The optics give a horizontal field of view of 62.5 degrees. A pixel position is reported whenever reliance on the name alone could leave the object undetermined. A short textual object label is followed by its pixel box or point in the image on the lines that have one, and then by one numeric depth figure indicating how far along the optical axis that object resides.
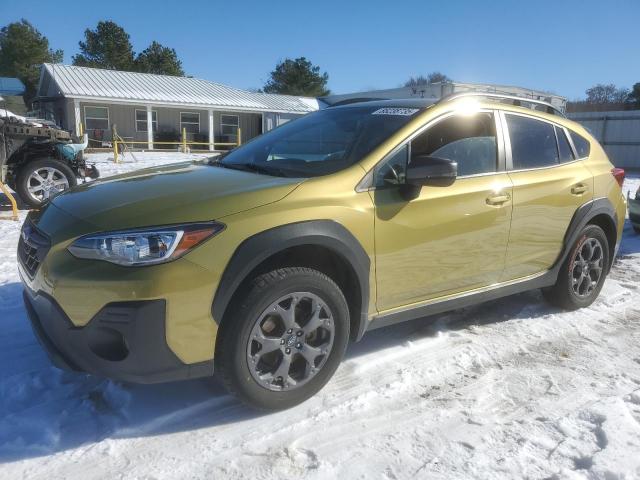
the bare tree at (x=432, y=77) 65.82
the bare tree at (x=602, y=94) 68.00
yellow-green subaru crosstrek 2.41
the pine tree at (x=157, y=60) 45.78
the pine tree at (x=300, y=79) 48.09
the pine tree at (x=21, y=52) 44.66
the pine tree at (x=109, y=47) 44.84
